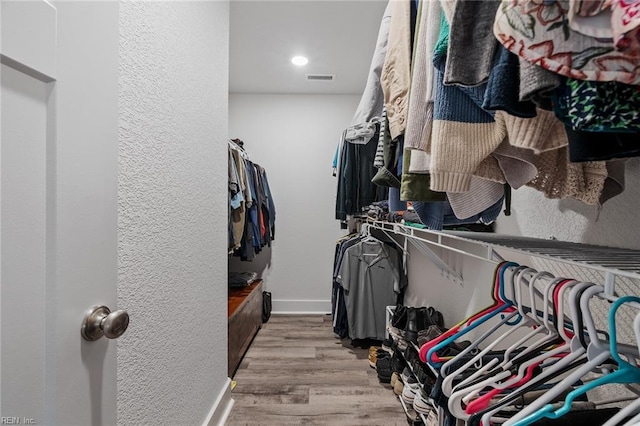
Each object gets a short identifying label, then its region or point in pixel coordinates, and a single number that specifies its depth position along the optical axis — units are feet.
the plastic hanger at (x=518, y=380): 1.94
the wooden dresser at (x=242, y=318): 6.42
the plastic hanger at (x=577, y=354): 1.53
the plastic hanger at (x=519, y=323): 2.20
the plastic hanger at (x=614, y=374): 1.43
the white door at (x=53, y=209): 1.36
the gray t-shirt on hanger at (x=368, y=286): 7.95
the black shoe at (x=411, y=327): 5.30
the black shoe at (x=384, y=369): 6.32
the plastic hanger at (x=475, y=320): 2.43
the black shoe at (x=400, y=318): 5.98
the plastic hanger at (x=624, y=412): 1.31
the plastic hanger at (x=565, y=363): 1.68
